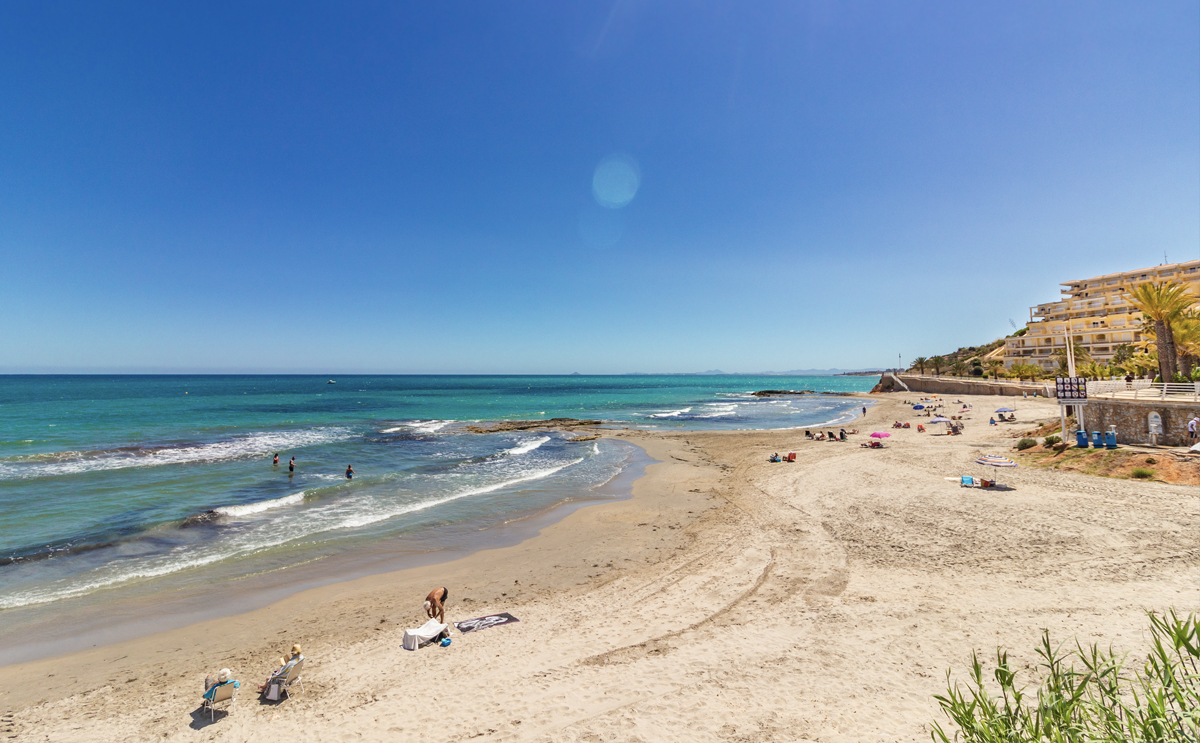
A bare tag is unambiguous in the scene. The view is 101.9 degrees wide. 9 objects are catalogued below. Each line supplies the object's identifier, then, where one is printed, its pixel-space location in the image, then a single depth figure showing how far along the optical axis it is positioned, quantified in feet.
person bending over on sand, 35.38
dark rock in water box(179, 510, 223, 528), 60.59
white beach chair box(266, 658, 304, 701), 27.35
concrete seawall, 202.49
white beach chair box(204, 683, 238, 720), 26.25
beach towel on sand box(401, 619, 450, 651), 32.14
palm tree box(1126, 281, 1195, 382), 98.84
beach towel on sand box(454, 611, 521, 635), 34.60
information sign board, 71.72
